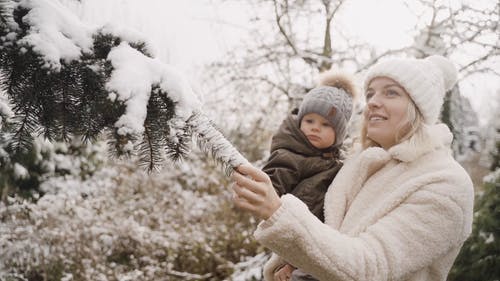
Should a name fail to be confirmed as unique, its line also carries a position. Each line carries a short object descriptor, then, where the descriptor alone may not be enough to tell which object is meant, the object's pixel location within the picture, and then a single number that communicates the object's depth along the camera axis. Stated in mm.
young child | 2057
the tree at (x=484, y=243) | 3497
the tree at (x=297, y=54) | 4992
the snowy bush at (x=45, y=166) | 5047
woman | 1268
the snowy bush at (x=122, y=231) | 5051
